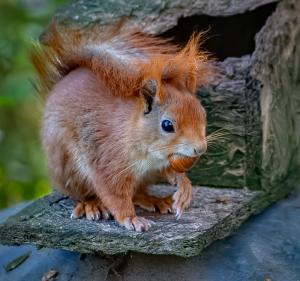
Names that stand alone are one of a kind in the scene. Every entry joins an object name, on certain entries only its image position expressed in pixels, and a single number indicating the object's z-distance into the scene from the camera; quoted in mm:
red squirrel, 5426
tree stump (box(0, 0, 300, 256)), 6352
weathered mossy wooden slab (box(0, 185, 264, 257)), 5156
